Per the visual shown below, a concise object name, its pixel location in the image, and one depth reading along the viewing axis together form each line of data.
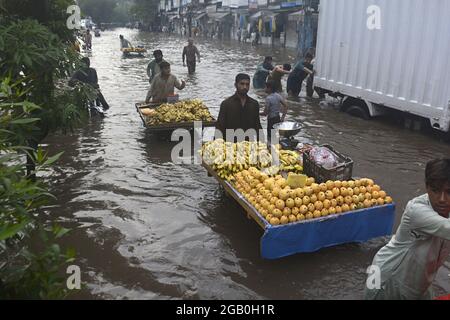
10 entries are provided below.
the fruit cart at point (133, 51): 26.48
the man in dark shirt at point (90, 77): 10.37
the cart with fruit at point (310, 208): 4.38
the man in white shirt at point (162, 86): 9.49
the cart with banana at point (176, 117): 8.56
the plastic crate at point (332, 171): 4.99
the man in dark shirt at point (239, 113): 6.04
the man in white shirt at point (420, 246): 2.49
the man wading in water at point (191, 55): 19.17
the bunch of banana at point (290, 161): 5.54
